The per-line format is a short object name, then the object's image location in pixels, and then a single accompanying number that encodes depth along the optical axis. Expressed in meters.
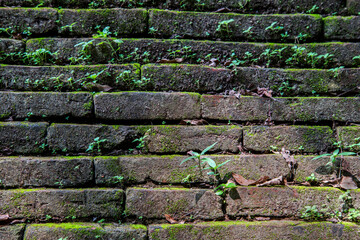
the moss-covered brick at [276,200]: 1.67
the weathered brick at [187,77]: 1.77
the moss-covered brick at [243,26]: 1.83
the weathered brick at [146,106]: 1.73
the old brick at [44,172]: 1.67
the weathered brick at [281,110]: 1.74
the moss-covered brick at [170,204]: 1.66
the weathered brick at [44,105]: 1.72
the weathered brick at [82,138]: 1.70
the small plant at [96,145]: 1.70
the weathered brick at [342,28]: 1.82
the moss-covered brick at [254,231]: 1.64
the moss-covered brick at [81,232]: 1.63
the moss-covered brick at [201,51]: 1.79
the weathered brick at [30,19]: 1.80
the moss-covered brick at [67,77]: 1.75
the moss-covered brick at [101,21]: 1.81
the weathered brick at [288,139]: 1.72
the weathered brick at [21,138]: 1.70
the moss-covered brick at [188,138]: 1.71
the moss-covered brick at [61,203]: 1.65
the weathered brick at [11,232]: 1.63
